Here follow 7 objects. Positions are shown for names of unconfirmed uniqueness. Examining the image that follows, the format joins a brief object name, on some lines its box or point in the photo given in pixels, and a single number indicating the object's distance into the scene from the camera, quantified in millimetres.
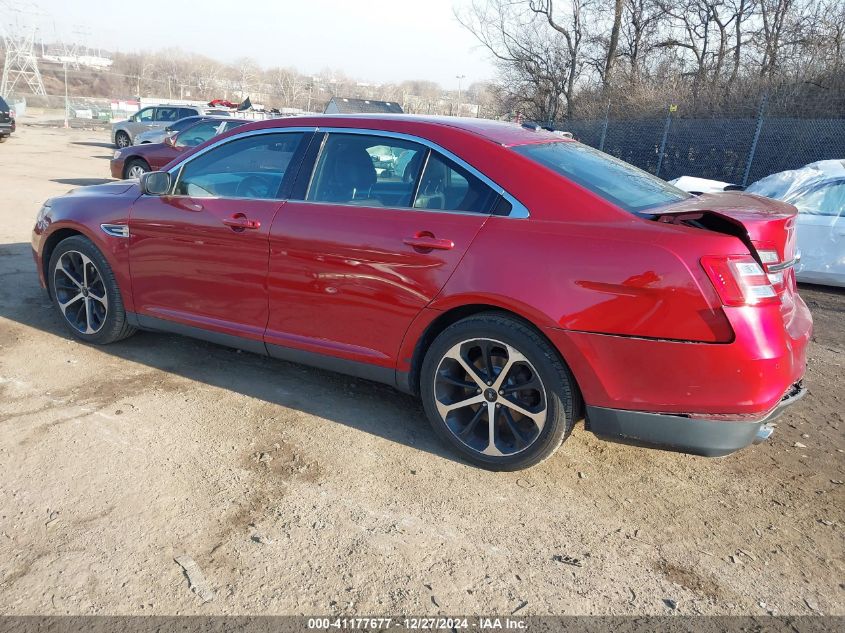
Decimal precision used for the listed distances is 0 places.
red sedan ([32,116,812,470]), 2793
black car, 22969
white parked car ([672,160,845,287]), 7359
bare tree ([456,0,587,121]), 28250
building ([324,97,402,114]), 25438
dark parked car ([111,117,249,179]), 12727
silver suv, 23016
